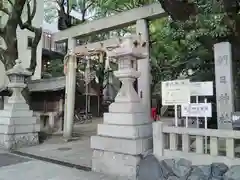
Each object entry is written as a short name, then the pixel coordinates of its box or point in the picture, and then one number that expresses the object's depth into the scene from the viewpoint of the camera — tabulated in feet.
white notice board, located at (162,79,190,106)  12.69
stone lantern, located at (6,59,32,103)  23.30
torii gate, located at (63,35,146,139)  26.57
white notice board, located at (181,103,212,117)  11.87
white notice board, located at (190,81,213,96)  12.33
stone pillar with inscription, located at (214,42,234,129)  16.04
